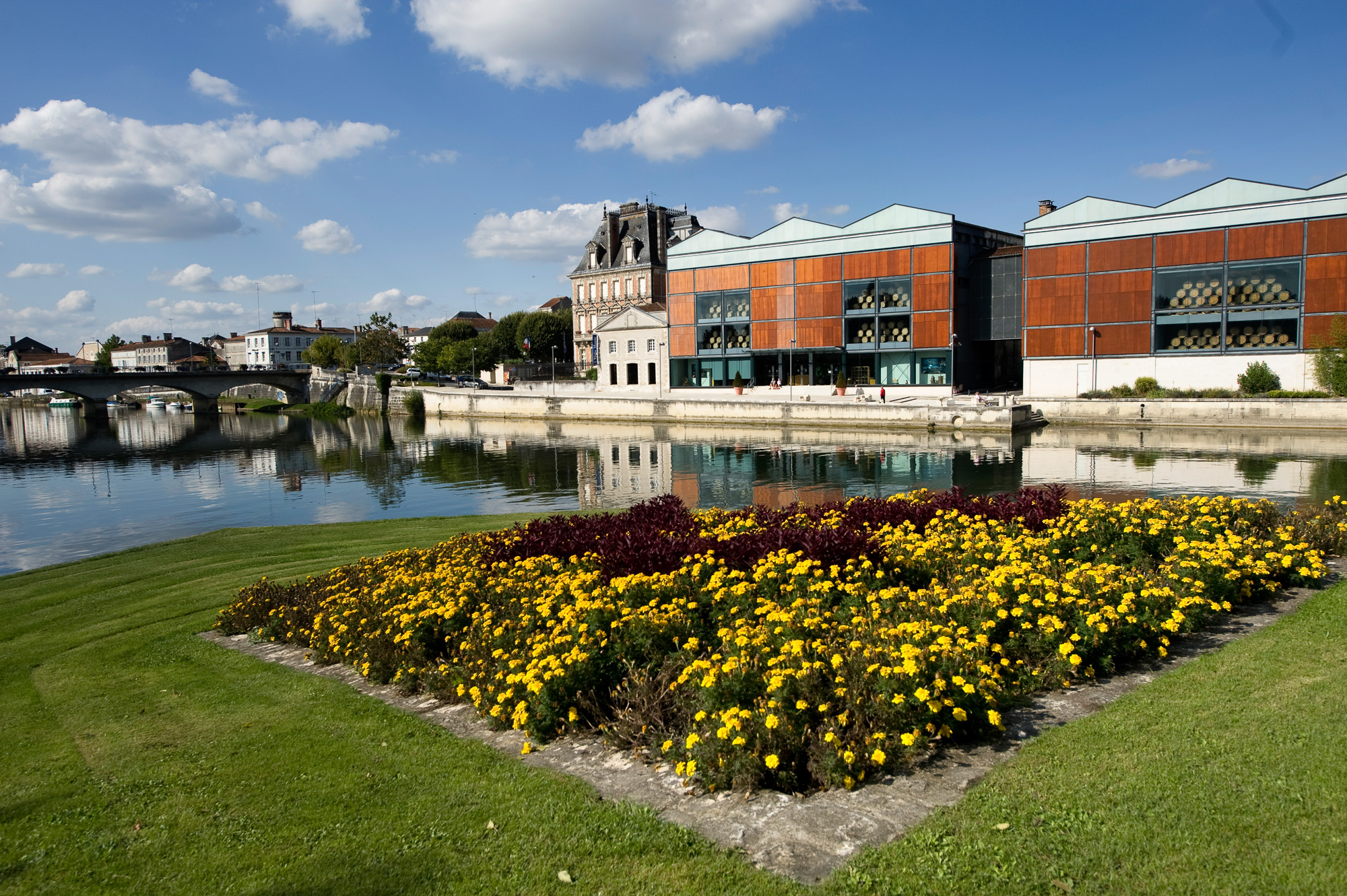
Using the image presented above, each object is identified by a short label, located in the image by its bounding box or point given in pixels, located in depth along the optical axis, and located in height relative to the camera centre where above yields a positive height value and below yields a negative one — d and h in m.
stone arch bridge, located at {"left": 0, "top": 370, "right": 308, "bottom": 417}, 88.49 +1.17
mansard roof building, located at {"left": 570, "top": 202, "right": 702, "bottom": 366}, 109.69 +15.51
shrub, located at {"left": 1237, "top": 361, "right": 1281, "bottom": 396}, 51.75 -0.99
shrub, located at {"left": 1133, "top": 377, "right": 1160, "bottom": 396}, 55.25 -1.23
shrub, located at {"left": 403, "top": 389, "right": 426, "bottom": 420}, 94.50 -2.02
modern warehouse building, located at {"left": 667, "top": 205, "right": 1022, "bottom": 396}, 66.88 +5.94
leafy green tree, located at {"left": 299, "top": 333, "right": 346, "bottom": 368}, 146.62 +6.44
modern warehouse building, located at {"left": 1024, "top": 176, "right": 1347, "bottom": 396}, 52.84 +5.26
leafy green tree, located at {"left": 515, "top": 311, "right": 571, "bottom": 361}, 121.88 +7.07
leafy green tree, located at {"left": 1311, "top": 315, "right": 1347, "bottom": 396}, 48.47 +0.16
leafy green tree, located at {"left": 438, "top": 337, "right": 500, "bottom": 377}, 122.19 +4.29
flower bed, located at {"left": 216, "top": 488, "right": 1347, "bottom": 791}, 6.32 -2.35
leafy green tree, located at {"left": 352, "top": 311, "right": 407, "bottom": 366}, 131.50 +6.75
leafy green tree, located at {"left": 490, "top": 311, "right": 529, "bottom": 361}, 123.81 +6.66
